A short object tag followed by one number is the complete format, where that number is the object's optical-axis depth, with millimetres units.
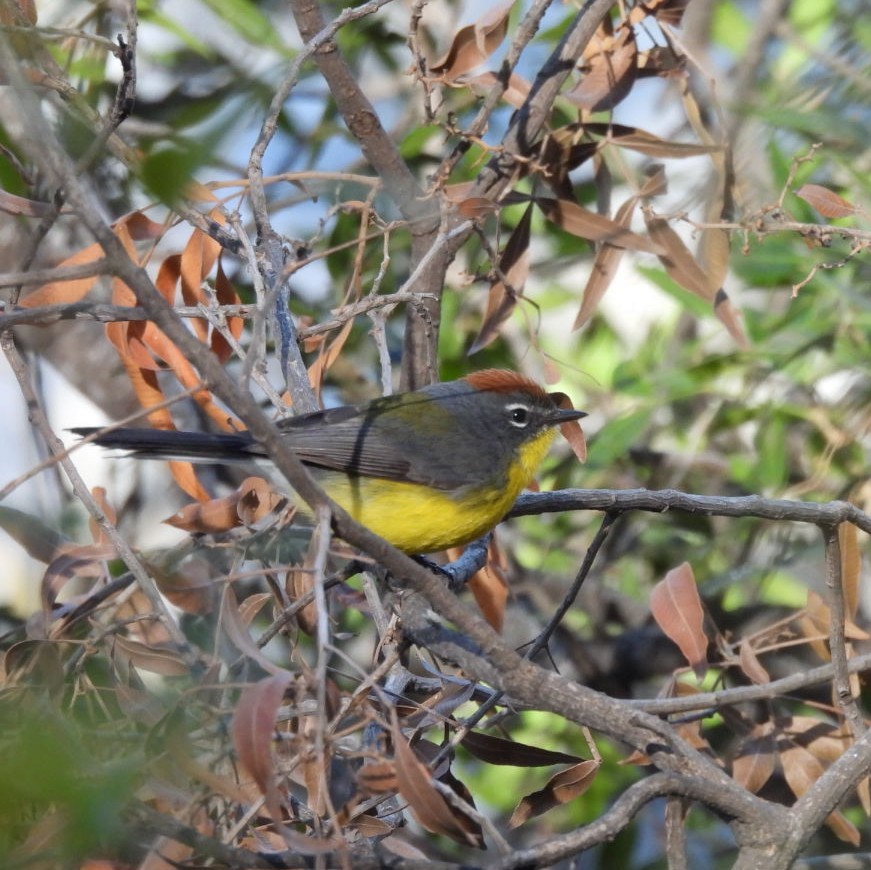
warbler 6918
